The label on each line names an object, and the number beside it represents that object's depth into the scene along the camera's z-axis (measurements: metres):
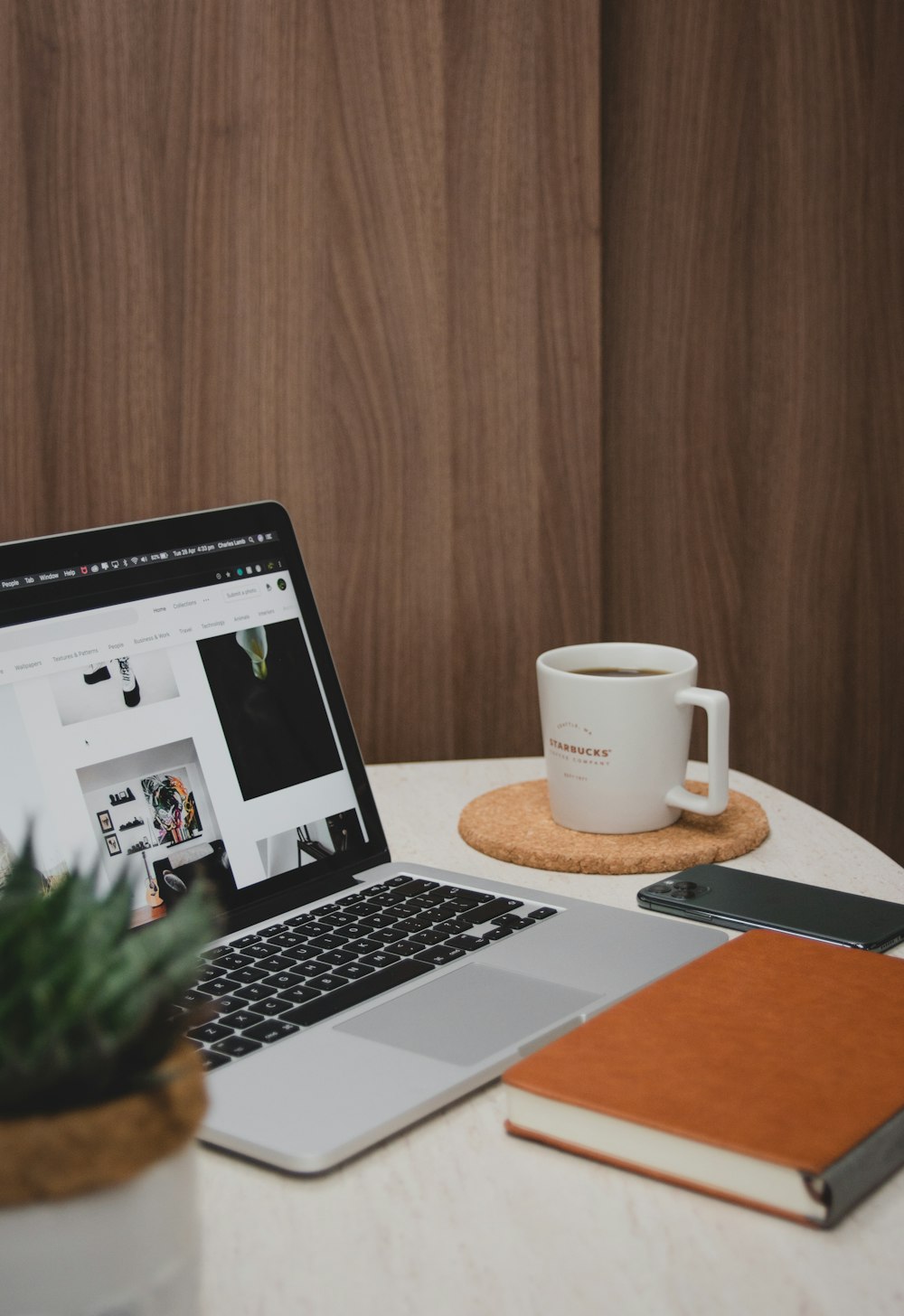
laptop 0.62
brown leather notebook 0.50
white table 0.47
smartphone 0.75
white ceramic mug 0.91
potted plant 0.37
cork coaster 0.89
